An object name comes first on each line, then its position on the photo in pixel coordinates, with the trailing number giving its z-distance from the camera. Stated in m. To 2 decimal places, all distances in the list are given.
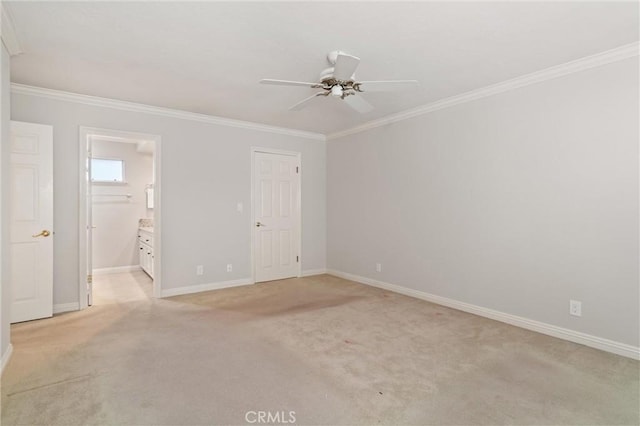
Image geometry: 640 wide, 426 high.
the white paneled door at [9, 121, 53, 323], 3.44
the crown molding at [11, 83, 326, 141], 3.68
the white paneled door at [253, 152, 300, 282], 5.36
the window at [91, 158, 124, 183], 6.17
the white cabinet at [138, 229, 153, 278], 5.42
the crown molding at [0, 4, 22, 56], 2.28
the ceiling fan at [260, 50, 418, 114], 2.45
